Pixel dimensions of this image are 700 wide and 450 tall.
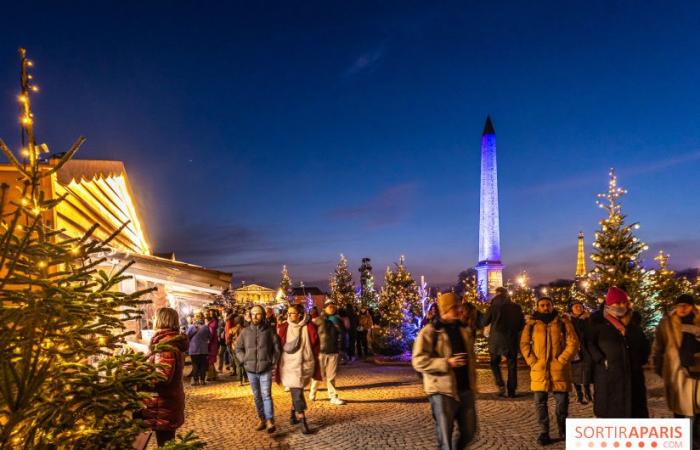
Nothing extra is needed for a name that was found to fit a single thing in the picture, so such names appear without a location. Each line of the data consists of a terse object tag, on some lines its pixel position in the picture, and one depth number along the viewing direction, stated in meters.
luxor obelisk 42.72
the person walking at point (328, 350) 9.68
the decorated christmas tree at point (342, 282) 61.72
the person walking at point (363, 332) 17.48
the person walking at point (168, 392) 4.69
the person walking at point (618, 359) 5.23
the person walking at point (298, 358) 7.34
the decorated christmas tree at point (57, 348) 2.40
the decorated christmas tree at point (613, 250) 15.19
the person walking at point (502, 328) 9.66
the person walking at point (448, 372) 4.59
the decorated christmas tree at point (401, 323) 15.43
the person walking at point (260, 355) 7.18
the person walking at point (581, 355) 5.78
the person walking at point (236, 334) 12.29
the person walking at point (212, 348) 12.91
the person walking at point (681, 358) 5.45
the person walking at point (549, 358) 6.14
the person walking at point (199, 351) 12.52
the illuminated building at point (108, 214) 7.40
